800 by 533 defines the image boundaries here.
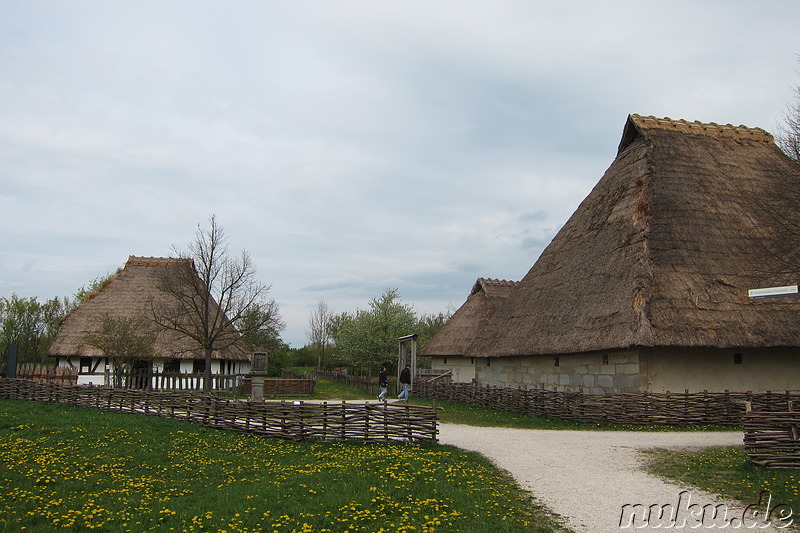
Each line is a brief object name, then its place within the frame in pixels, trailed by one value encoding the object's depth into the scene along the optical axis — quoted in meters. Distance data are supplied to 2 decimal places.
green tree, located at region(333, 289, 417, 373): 39.25
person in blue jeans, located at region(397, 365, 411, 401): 23.18
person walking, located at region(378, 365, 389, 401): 24.48
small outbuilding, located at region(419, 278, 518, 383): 33.19
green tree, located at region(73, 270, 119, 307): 53.72
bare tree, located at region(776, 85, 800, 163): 15.65
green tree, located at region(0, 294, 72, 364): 38.22
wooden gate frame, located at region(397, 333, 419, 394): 28.00
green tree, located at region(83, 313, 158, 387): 23.33
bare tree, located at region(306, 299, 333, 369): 63.71
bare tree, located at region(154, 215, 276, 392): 21.81
